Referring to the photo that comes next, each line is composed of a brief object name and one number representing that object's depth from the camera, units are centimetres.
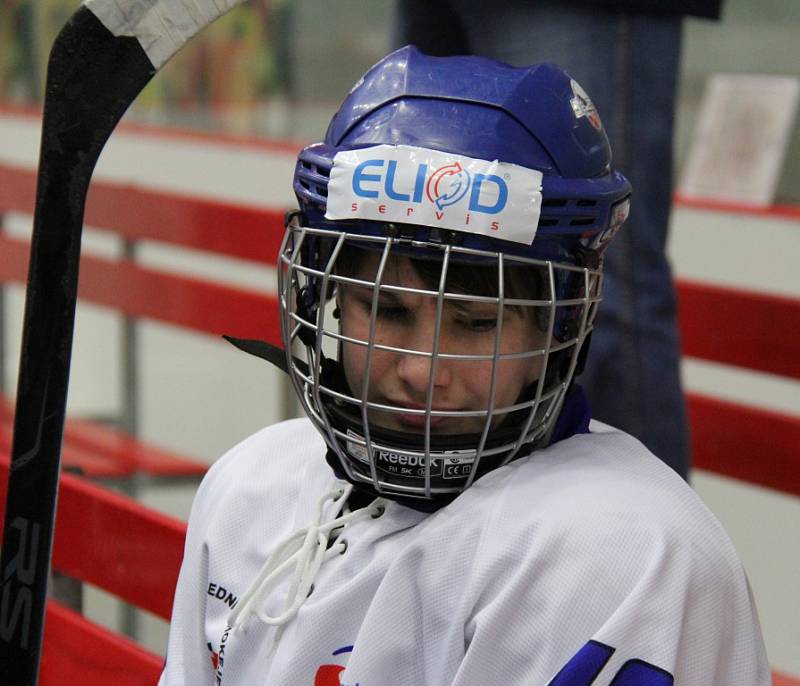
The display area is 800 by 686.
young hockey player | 308
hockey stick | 316
